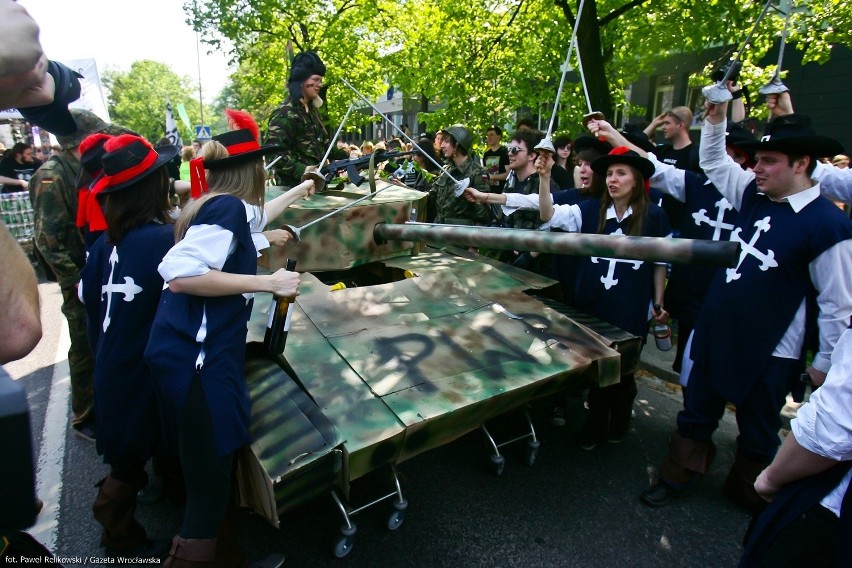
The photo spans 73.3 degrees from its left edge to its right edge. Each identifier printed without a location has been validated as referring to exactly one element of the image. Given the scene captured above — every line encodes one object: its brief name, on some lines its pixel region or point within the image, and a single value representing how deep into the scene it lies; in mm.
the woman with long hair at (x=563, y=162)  6285
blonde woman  2312
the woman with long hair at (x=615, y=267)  3766
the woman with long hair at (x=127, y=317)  2746
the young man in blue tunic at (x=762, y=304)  2840
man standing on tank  5020
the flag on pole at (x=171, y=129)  11195
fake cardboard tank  2484
